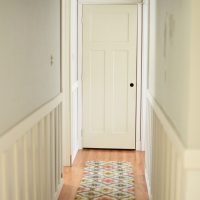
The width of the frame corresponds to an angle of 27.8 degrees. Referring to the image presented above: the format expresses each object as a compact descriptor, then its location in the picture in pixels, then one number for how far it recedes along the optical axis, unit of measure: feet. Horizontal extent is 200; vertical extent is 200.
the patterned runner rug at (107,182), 12.46
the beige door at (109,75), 16.99
